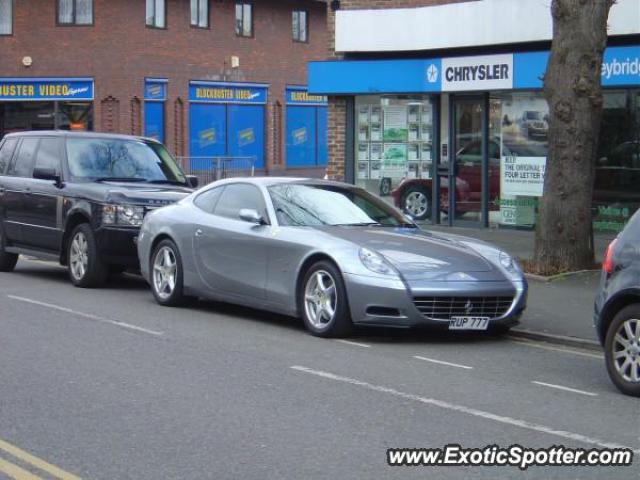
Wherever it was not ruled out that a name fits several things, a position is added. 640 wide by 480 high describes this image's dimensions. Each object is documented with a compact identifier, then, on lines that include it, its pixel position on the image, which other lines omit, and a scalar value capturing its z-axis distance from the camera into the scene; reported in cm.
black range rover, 1386
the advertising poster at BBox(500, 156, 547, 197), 1969
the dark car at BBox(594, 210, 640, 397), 801
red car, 2042
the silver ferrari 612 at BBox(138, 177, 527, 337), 1006
